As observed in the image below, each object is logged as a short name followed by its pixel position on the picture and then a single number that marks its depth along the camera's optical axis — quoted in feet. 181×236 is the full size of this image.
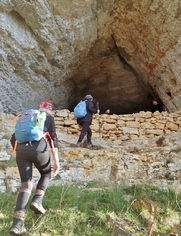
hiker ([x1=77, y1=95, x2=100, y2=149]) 20.38
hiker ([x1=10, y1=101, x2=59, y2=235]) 9.66
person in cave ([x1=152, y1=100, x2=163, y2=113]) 34.37
